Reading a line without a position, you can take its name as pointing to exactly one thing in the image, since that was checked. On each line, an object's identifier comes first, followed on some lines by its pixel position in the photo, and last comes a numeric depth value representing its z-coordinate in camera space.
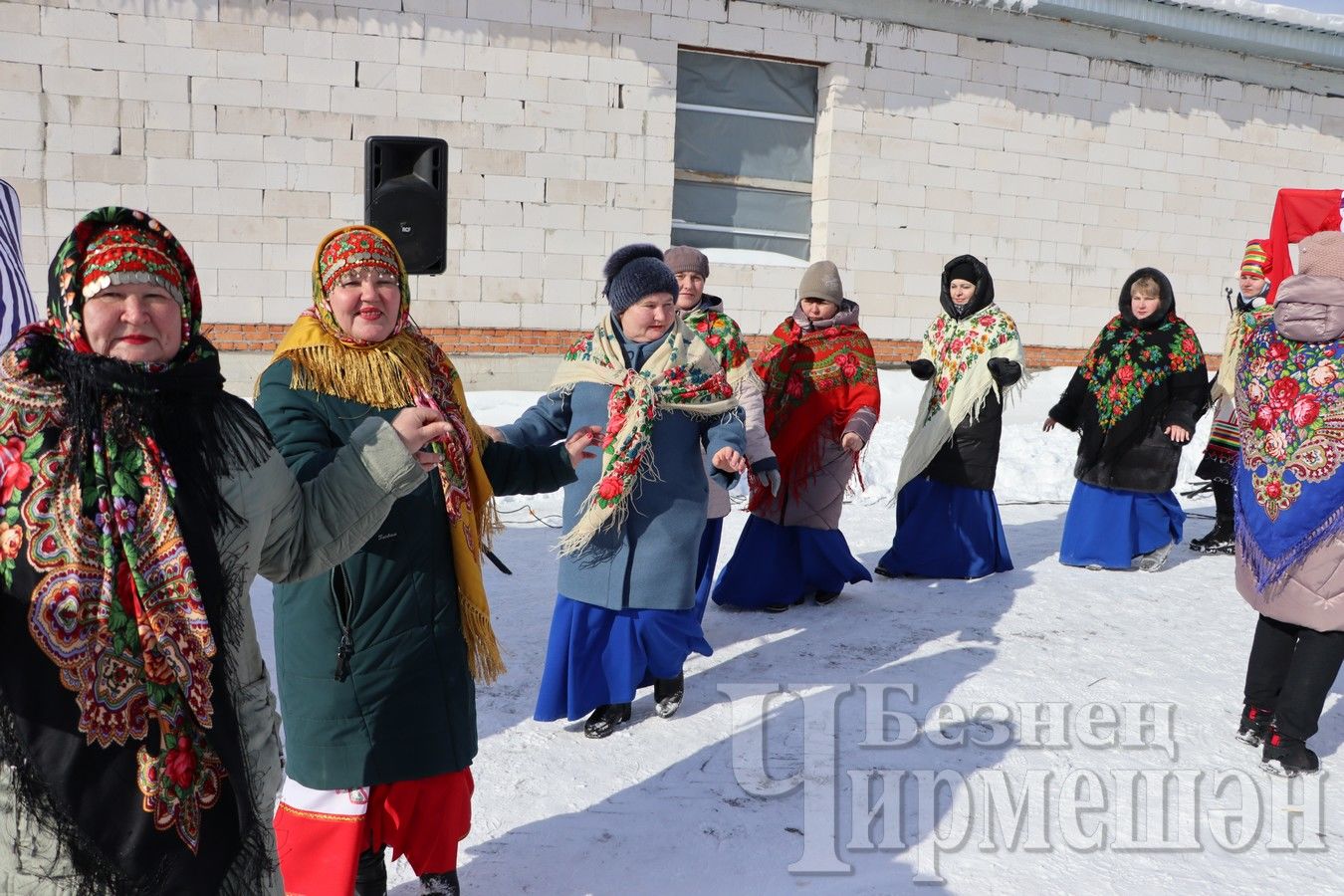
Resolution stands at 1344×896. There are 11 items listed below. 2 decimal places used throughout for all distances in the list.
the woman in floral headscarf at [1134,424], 5.77
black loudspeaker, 5.45
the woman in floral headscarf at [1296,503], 3.39
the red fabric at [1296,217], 8.65
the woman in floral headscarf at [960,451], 5.80
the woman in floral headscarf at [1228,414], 6.59
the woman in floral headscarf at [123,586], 1.45
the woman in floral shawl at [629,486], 3.60
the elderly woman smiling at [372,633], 2.41
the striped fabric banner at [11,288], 3.33
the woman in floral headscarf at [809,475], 5.28
